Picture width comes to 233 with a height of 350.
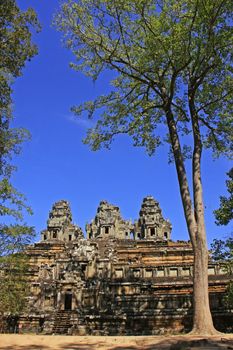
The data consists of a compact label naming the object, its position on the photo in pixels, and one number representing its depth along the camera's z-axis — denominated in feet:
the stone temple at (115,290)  67.51
